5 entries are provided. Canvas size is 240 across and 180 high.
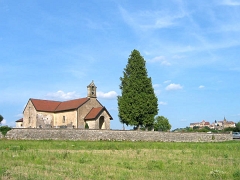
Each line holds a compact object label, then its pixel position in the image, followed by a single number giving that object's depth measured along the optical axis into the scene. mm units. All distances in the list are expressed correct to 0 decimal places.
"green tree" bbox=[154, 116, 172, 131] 98562
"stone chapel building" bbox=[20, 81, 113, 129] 59994
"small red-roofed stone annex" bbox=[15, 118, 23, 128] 74381
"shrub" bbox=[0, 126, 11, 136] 38859
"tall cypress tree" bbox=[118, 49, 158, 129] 56406
